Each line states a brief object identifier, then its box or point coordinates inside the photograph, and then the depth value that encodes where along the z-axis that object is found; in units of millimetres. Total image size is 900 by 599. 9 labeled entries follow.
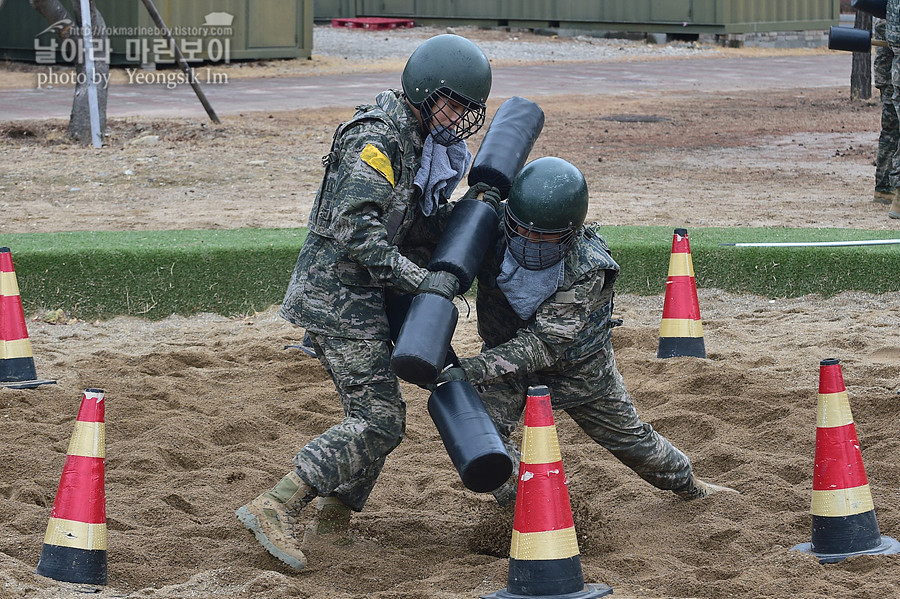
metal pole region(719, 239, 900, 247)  15039
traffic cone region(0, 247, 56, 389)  12117
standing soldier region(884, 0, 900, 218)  18937
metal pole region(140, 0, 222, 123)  30125
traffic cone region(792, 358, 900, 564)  7684
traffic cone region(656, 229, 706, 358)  12711
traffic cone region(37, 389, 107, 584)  7293
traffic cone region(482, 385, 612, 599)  6984
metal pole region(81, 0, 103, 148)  28109
